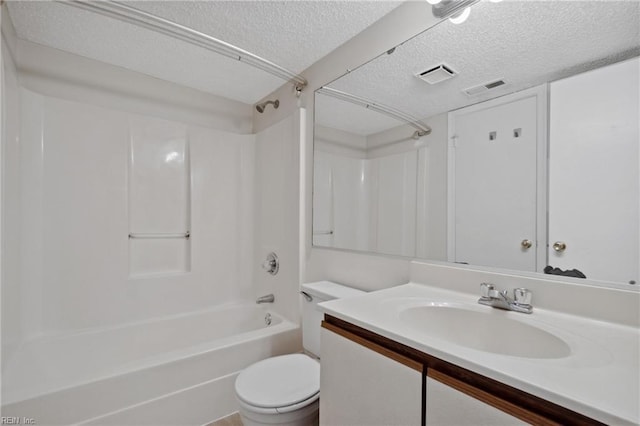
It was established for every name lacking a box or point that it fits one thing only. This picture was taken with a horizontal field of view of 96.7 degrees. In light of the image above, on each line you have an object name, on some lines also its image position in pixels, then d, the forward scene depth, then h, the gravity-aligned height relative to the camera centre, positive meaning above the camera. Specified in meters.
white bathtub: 1.25 -0.88
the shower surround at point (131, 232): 1.57 -0.16
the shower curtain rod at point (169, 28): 1.27 +0.90
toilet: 1.16 -0.78
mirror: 0.87 +0.28
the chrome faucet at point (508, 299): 0.94 -0.30
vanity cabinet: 0.56 -0.43
